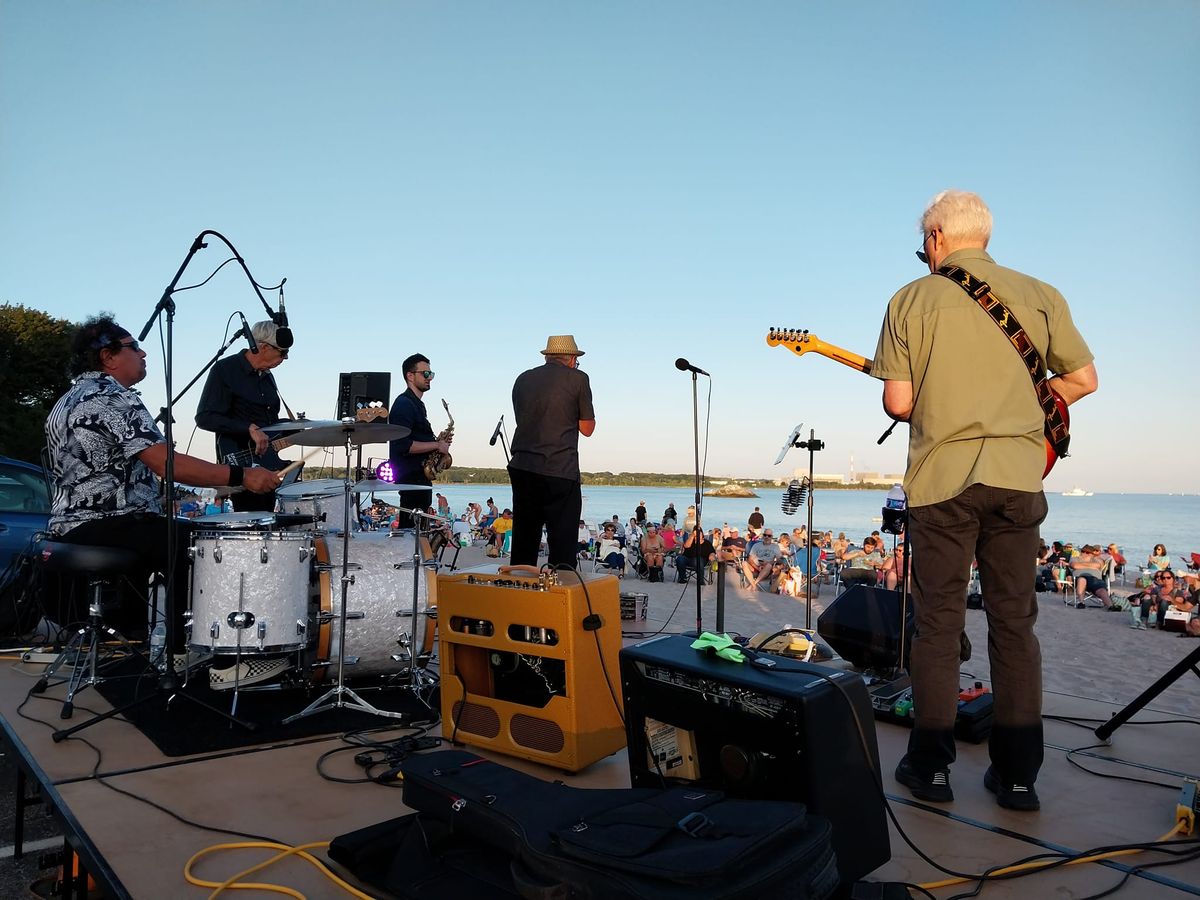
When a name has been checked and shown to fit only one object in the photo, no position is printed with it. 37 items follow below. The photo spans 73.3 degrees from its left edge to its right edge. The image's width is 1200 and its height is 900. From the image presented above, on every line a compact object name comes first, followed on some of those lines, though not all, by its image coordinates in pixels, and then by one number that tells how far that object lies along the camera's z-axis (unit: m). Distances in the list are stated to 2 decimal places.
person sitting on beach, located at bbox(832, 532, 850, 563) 18.09
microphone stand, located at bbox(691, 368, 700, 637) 4.98
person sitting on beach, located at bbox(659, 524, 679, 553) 18.03
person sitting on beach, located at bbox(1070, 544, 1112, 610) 14.77
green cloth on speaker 2.21
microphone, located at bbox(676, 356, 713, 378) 5.28
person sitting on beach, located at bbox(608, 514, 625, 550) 20.53
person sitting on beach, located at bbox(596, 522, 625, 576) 18.02
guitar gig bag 1.42
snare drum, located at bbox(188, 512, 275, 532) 3.50
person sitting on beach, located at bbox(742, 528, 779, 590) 15.25
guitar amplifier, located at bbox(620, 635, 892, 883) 1.93
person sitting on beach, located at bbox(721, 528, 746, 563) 15.77
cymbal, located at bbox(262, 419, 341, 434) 3.55
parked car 6.27
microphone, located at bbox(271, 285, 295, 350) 4.04
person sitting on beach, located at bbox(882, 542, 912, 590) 12.28
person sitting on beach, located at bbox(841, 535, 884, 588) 15.31
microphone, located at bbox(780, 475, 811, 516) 7.06
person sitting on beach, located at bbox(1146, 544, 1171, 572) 15.03
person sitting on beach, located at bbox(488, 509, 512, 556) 20.64
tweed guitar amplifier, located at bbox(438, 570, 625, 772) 2.92
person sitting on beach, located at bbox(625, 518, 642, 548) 19.69
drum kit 3.52
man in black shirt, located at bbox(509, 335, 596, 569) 4.74
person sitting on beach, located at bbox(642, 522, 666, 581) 16.16
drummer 3.72
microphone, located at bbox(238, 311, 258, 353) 3.73
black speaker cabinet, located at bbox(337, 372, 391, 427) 4.59
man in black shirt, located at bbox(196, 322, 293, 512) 4.74
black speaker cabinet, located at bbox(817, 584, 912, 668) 4.45
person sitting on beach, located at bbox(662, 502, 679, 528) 21.34
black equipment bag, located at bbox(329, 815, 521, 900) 1.85
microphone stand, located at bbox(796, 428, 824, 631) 5.99
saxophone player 5.77
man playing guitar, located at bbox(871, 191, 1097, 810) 2.64
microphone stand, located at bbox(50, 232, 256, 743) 3.31
